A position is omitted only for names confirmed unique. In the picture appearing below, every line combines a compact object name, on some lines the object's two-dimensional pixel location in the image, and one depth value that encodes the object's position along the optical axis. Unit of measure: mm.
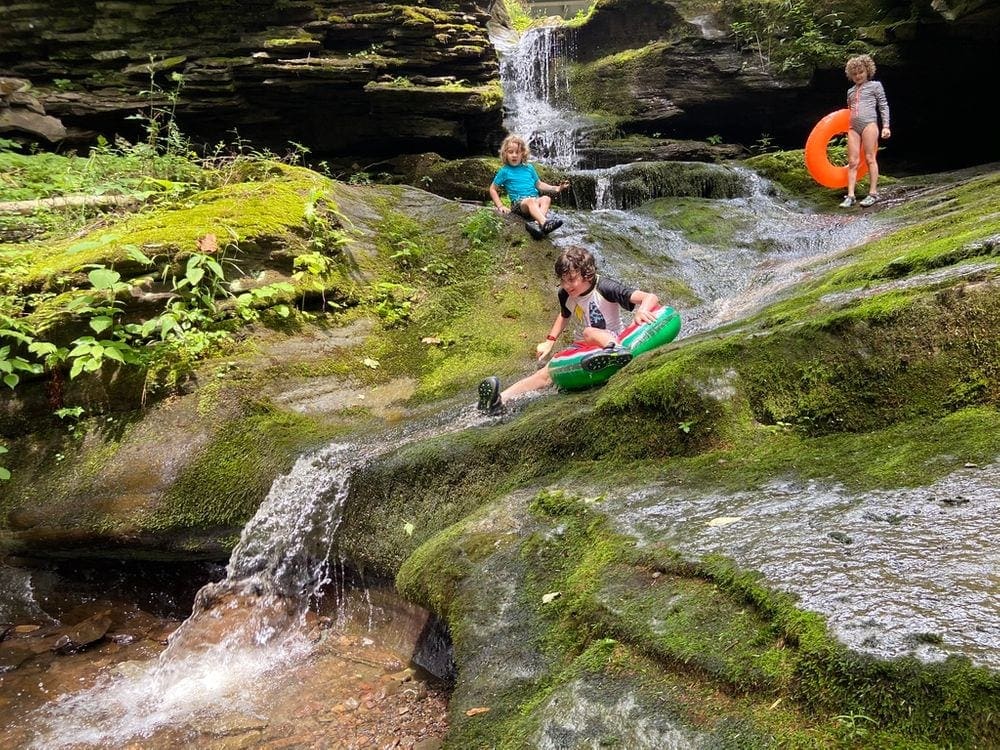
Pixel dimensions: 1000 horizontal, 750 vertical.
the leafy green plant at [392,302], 6141
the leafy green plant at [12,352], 4488
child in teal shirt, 7535
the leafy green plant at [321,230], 6059
